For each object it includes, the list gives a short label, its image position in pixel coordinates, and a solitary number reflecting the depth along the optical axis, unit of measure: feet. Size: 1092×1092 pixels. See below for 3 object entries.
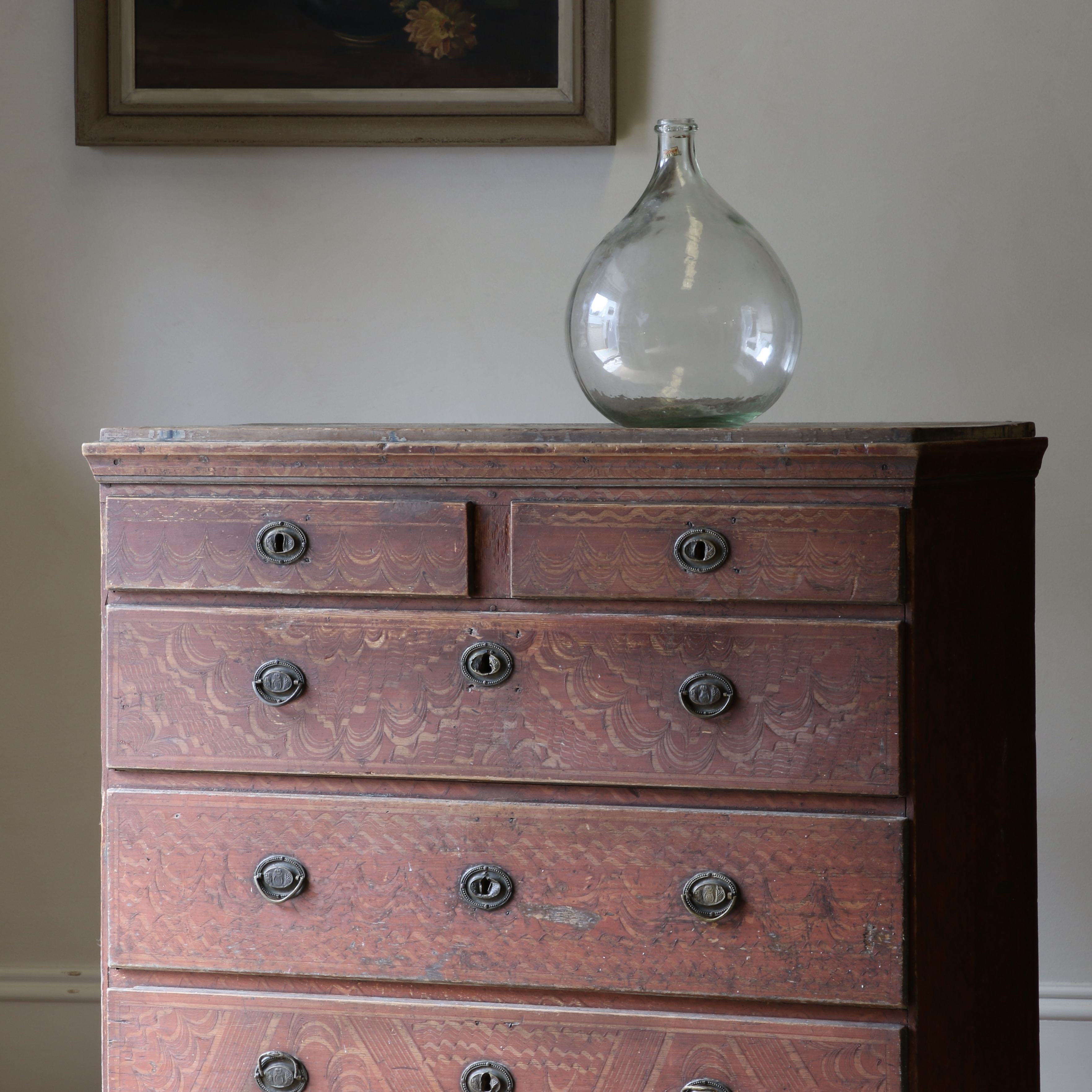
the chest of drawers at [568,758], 12.70
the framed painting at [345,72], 15.16
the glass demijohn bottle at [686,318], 13.19
